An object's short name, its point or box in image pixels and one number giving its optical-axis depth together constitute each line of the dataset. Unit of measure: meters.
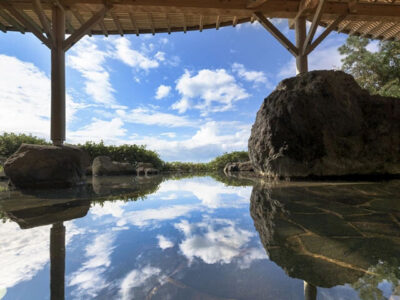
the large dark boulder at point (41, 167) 3.93
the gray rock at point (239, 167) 8.71
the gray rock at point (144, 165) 9.46
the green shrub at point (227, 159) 11.39
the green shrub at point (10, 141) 8.30
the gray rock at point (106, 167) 7.93
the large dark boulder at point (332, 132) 4.19
